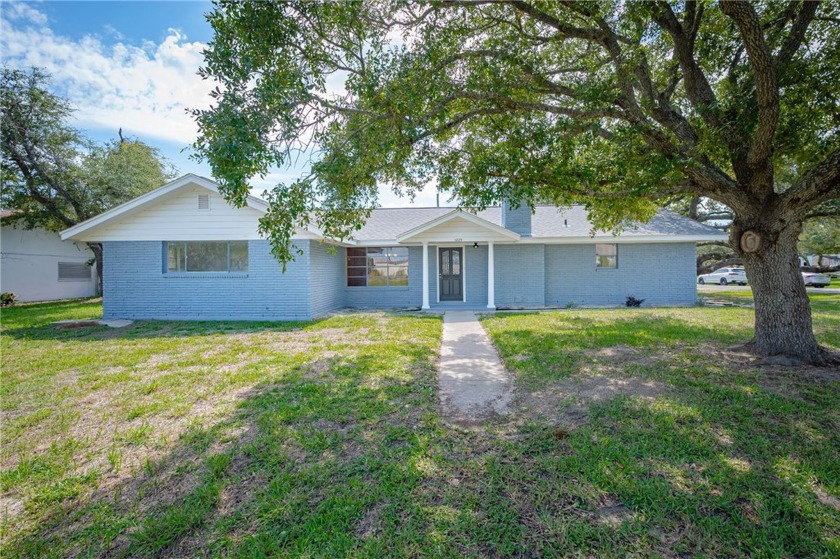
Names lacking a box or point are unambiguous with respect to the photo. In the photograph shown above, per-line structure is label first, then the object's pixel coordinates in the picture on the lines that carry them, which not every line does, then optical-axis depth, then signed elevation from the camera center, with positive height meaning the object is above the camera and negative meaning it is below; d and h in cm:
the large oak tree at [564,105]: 504 +260
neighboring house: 1795 +68
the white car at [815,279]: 2617 -57
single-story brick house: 1188 +48
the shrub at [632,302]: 1422 -109
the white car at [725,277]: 3256 -45
